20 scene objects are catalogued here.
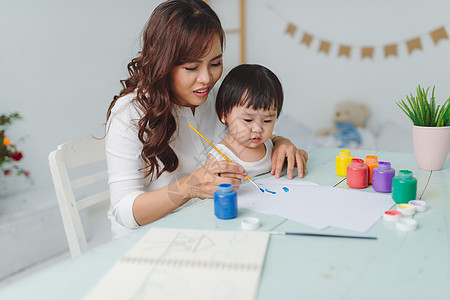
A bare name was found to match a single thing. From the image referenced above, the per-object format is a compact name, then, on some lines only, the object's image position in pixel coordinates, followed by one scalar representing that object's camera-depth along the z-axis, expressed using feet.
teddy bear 10.03
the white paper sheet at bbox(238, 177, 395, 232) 2.89
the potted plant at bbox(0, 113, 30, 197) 7.05
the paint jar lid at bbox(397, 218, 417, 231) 2.67
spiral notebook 2.01
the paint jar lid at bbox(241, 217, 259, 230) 2.77
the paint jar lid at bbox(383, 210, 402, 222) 2.83
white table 2.01
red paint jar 3.62
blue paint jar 2.94
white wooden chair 3.77
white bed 9.78
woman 3.47
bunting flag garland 9.10
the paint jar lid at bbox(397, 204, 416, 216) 2.95
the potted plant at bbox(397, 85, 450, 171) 4.12
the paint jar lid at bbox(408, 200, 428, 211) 3.02
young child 4.23
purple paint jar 3.48
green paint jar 3.17
